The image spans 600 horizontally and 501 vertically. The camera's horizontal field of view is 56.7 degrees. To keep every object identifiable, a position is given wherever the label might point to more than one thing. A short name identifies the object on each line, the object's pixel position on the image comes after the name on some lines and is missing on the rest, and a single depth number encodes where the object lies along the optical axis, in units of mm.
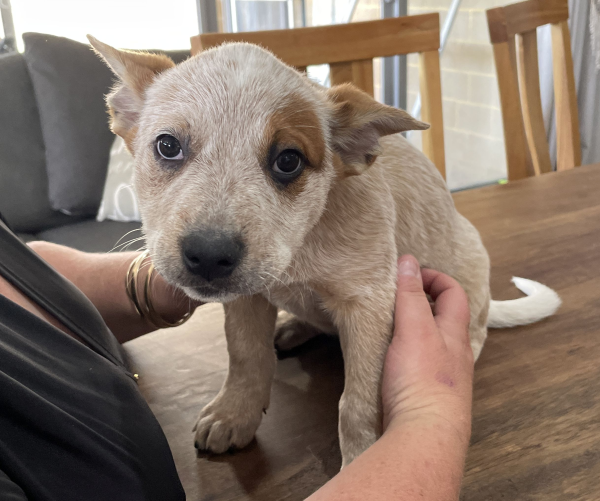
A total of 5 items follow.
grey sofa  898
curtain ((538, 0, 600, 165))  1233
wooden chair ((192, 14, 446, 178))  603
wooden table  251
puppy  247
